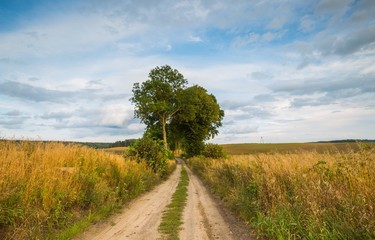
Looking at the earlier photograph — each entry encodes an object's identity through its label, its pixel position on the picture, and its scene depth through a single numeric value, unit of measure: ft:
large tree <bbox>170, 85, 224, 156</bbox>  161.78
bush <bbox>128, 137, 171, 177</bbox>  75.00
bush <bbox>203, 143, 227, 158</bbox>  122.29
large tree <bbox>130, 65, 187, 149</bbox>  130.95
